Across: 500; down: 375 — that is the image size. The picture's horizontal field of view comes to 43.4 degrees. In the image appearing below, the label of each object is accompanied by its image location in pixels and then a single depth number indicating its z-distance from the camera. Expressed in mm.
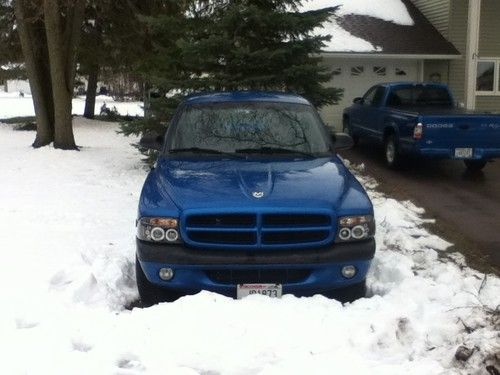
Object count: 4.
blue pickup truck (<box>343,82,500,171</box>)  11227
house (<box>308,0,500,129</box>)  18375
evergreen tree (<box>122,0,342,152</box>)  10828
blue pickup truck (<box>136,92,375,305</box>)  4559
